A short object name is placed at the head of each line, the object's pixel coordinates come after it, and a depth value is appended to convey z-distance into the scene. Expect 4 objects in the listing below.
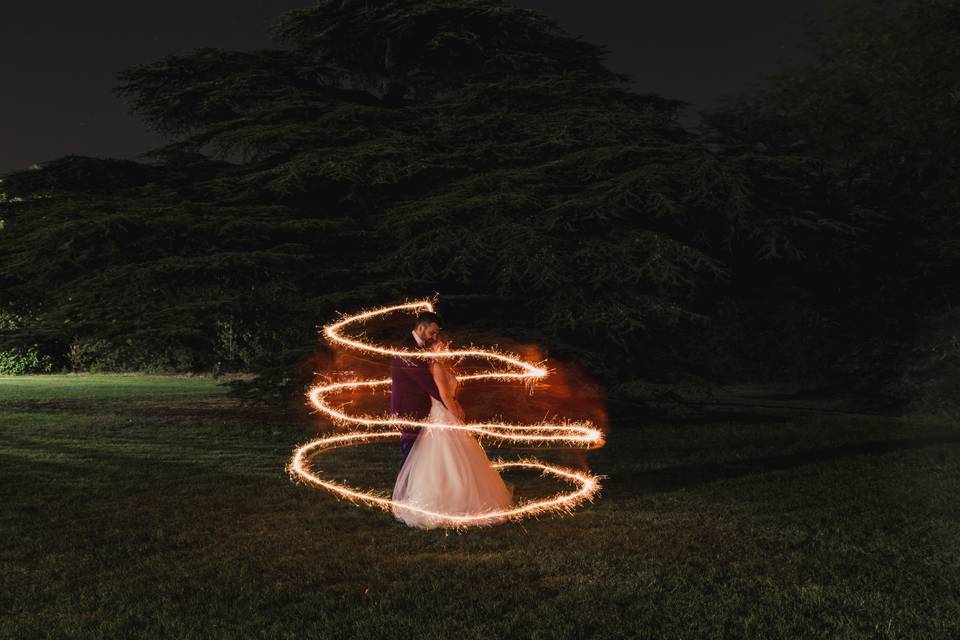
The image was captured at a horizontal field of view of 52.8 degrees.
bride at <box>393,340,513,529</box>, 9.67
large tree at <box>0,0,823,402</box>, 18.95
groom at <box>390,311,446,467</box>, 9.91
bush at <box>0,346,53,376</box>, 49.31
